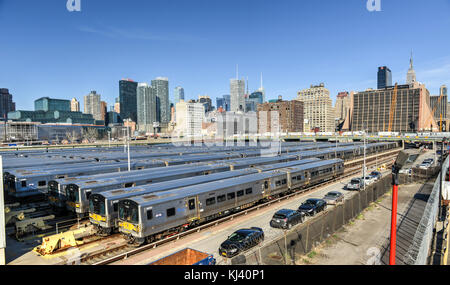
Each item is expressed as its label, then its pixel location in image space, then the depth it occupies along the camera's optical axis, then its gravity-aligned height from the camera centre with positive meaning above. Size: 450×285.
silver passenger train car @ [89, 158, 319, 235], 19.62 -5.11
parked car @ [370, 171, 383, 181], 42.85 -7.63
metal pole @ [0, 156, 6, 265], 15.89 -5.73
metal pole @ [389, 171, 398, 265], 9.35 -3.63
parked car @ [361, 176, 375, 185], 38.92 -7.55
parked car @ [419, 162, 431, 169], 53.19 -7.70
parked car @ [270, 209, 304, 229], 21.75 -7.30
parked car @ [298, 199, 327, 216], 25.02 -7.35
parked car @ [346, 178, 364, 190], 36.07 -7.56
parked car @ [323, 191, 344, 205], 29.06 -7.58
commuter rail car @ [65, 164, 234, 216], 23.41 -4.87
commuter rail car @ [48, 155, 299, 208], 25.45 -4.97
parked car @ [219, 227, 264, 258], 16.93 -7.23
